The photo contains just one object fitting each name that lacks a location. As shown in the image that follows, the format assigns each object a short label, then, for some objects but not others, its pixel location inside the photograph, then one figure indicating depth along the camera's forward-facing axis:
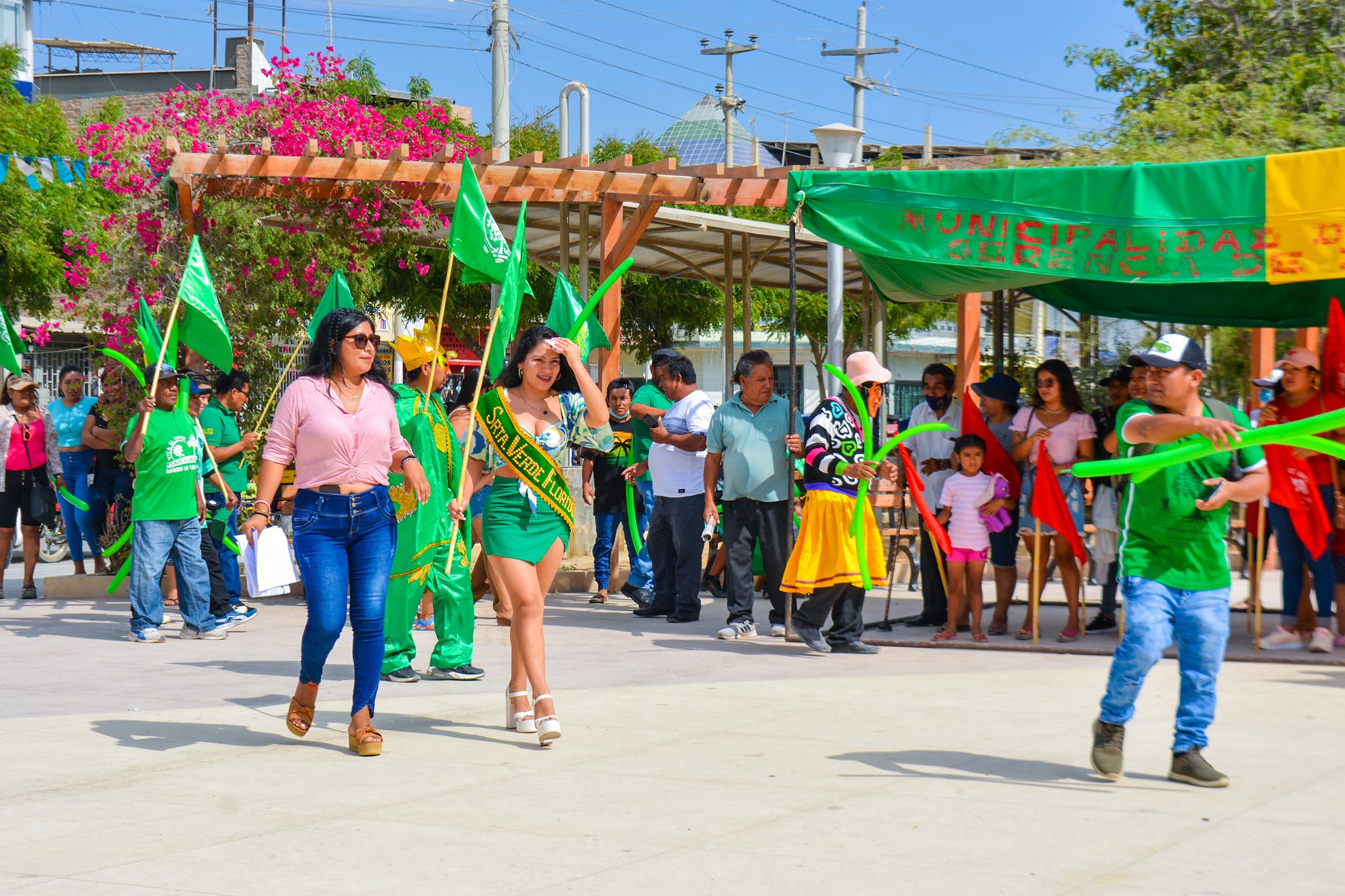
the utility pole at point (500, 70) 19.83
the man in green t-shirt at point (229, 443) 10.46
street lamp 13.16
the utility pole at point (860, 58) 32.81
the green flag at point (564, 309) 9.34
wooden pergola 11.29
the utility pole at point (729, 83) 42.06
